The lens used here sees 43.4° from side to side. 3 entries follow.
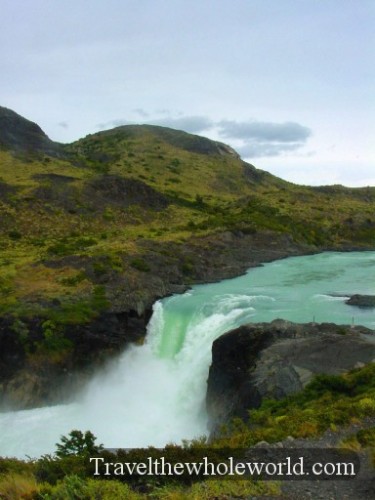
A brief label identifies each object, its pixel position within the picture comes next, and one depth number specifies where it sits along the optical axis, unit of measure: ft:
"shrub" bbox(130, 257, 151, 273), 169.48
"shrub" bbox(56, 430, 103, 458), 57.06
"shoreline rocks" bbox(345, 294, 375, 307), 134.10
